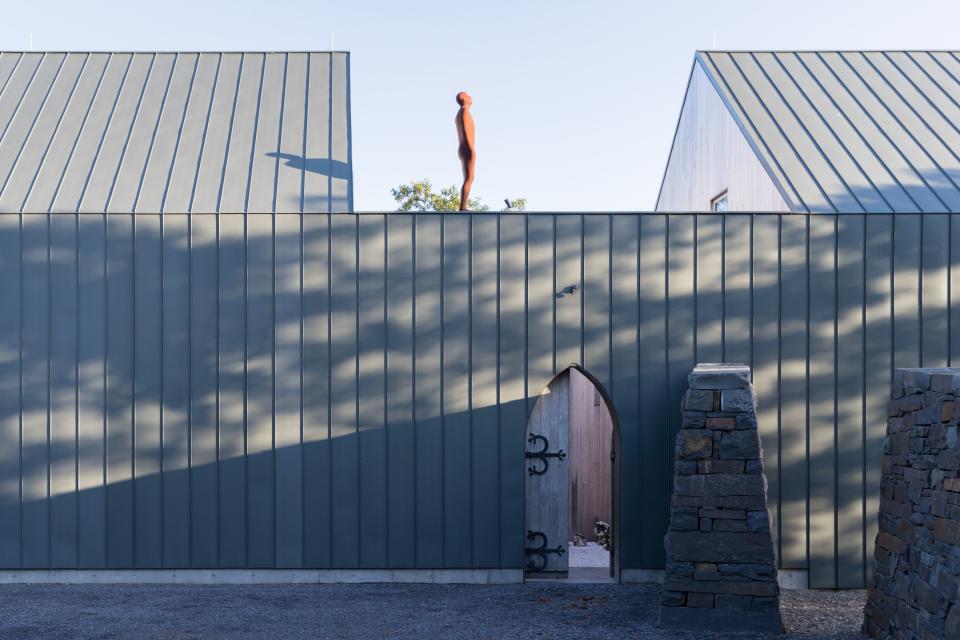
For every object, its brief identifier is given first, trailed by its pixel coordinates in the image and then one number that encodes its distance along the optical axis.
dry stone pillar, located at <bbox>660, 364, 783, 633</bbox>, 6.87
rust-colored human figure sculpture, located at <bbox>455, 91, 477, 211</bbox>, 9.85
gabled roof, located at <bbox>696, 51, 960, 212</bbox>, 9.09
